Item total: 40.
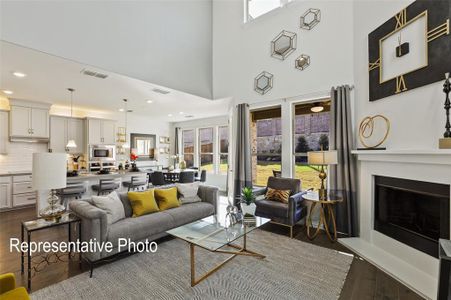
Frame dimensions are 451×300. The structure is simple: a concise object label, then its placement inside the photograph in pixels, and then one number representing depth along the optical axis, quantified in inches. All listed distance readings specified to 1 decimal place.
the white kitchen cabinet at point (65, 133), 236.5
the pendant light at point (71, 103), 181.0
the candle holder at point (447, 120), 85.4
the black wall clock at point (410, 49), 91.9
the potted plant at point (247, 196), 121.2
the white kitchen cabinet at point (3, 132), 202.4
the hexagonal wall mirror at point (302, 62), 159.3
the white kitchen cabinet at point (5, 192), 193.2
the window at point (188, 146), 345.7
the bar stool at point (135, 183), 219.6
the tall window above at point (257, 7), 187.6
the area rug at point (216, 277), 81.6
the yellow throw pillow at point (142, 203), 123.9
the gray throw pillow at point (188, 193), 151.8
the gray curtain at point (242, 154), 188.1
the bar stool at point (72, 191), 165.6
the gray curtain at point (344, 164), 134.9
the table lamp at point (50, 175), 90.4
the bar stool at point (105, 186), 188.5
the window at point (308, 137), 158.9
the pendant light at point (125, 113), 225.1
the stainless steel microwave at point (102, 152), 258.2
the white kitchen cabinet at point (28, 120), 203.5
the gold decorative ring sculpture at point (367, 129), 124.6
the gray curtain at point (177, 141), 357.7
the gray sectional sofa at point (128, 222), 97.1
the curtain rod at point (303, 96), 150.8
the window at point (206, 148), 319.9
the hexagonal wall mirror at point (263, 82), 179.3
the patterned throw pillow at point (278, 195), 150.3
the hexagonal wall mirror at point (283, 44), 167.0
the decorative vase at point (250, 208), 157.3
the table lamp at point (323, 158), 124.9
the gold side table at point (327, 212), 130.4
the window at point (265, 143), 185.5
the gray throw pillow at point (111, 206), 110.3
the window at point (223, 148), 303.1
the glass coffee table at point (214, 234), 89.2
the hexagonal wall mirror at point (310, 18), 155.3
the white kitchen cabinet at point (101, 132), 259.2
